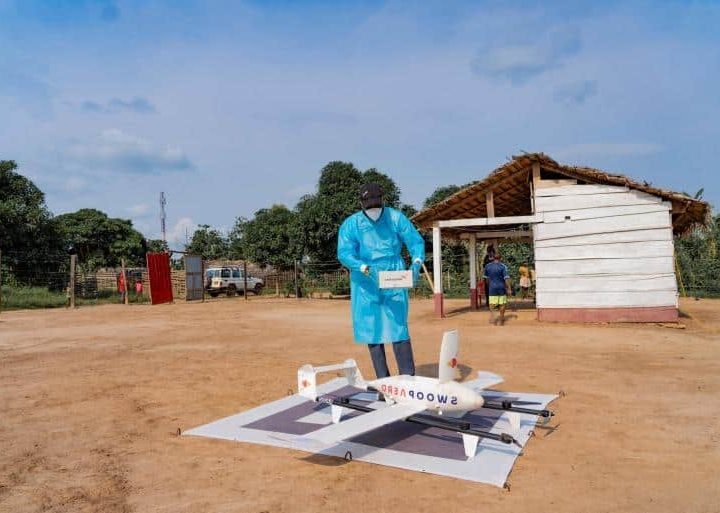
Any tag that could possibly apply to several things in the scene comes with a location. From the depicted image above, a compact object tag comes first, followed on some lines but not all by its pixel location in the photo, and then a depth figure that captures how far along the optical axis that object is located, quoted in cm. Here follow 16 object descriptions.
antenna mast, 4908
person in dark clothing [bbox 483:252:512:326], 1211
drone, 393
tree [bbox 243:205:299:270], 3322
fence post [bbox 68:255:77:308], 1992
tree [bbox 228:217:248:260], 4547
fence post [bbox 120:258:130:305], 2209
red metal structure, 2241
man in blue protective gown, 539
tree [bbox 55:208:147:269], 3484
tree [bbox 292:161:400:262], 2861
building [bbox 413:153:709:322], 1154
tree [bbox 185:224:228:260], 4591
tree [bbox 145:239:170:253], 4132
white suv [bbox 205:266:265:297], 2823
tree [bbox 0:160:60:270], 2259
